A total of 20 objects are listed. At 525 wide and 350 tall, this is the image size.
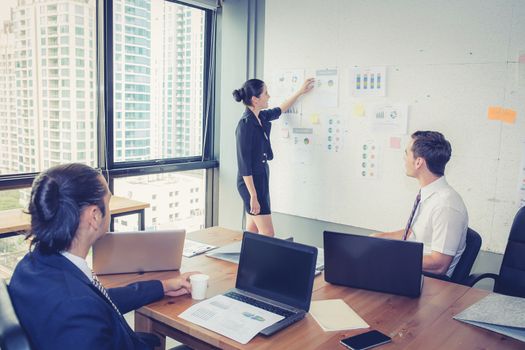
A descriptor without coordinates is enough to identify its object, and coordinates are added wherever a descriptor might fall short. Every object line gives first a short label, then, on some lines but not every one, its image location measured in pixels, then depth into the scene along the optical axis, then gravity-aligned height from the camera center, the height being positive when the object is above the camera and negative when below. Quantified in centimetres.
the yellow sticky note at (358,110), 346 +10
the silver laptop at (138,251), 188 -53
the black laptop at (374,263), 176 -52
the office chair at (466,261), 216 -60
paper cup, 168 -58
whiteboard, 288 +16
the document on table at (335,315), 152 -63
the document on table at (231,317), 145 -62
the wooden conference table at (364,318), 142 -64
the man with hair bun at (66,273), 115 -41
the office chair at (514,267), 218 -63
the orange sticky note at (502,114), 283 +9
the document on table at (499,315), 149 -61
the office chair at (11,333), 106 -48
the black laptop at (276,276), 159 -53
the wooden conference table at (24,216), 268 -61
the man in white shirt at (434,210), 212 -38
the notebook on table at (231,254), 210 -60
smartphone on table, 138 -63
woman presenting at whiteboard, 350 -23
